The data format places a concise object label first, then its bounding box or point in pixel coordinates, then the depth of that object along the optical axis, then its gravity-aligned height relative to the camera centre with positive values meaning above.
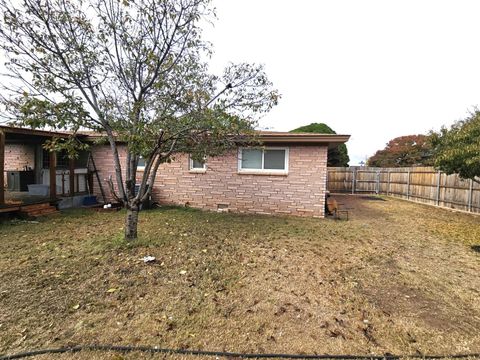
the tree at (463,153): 5.14 +0.47
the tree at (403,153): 26.36 +2.28
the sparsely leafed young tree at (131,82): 3.83 +1.59
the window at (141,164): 9.44 +0.11
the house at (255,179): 7.84 -0.35
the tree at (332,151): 17.75 +1.68
